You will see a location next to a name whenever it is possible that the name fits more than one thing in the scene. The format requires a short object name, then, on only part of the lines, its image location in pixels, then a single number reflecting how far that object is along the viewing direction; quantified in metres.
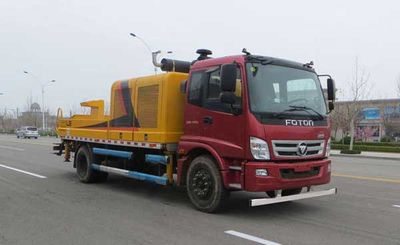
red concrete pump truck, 7.36
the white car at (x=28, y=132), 59.78
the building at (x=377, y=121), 54.03
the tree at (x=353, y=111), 34.31
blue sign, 55.31
